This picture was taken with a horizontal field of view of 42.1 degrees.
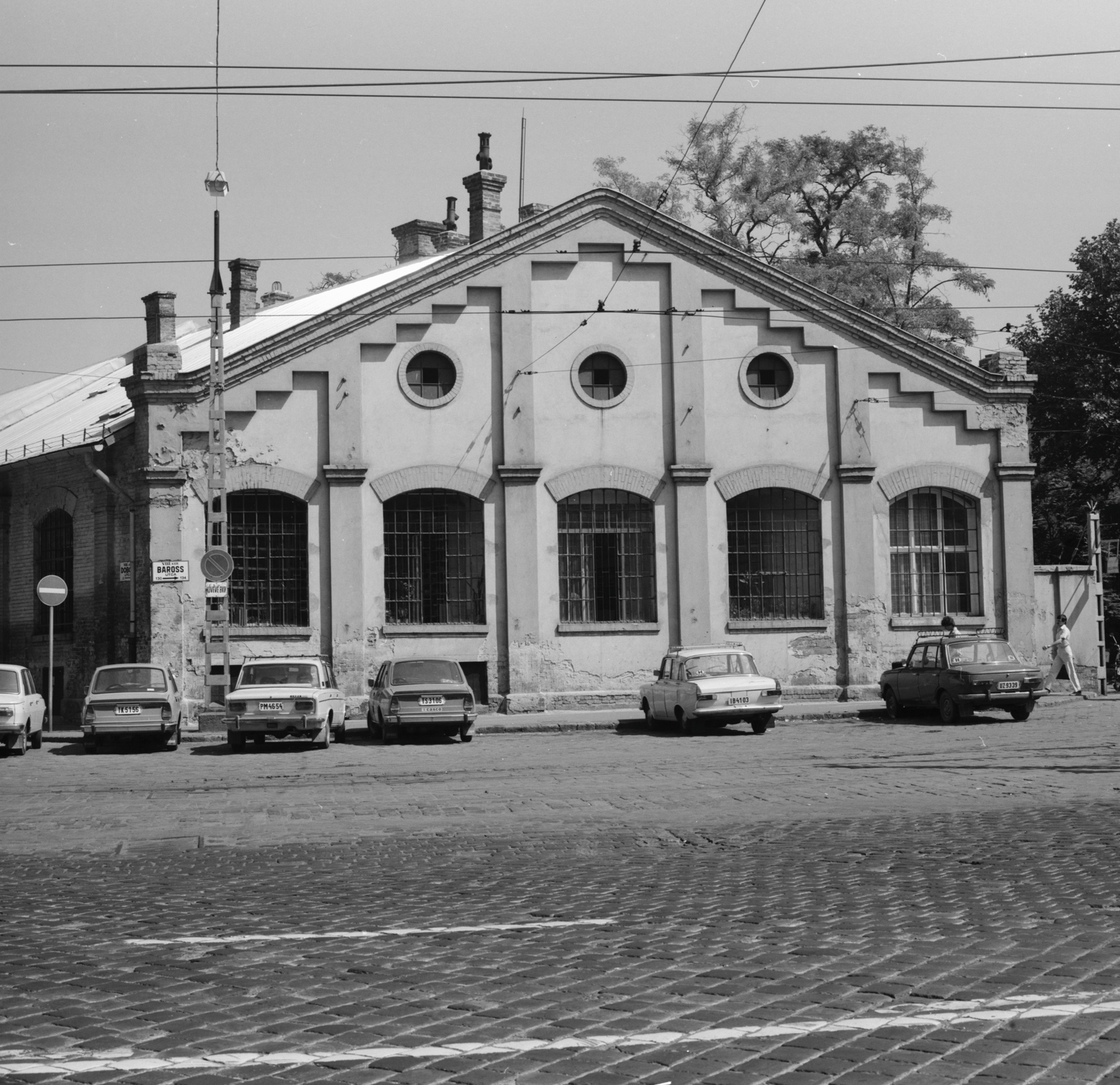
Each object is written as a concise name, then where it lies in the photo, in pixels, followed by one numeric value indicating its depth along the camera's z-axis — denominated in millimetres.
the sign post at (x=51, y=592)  26125
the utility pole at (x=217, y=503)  25359
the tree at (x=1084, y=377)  45188
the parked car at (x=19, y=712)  22266
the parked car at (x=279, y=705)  22641
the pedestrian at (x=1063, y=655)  30094
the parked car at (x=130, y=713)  22844
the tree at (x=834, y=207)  42344
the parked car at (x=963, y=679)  24922
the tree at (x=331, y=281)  50469
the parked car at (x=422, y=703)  23547
